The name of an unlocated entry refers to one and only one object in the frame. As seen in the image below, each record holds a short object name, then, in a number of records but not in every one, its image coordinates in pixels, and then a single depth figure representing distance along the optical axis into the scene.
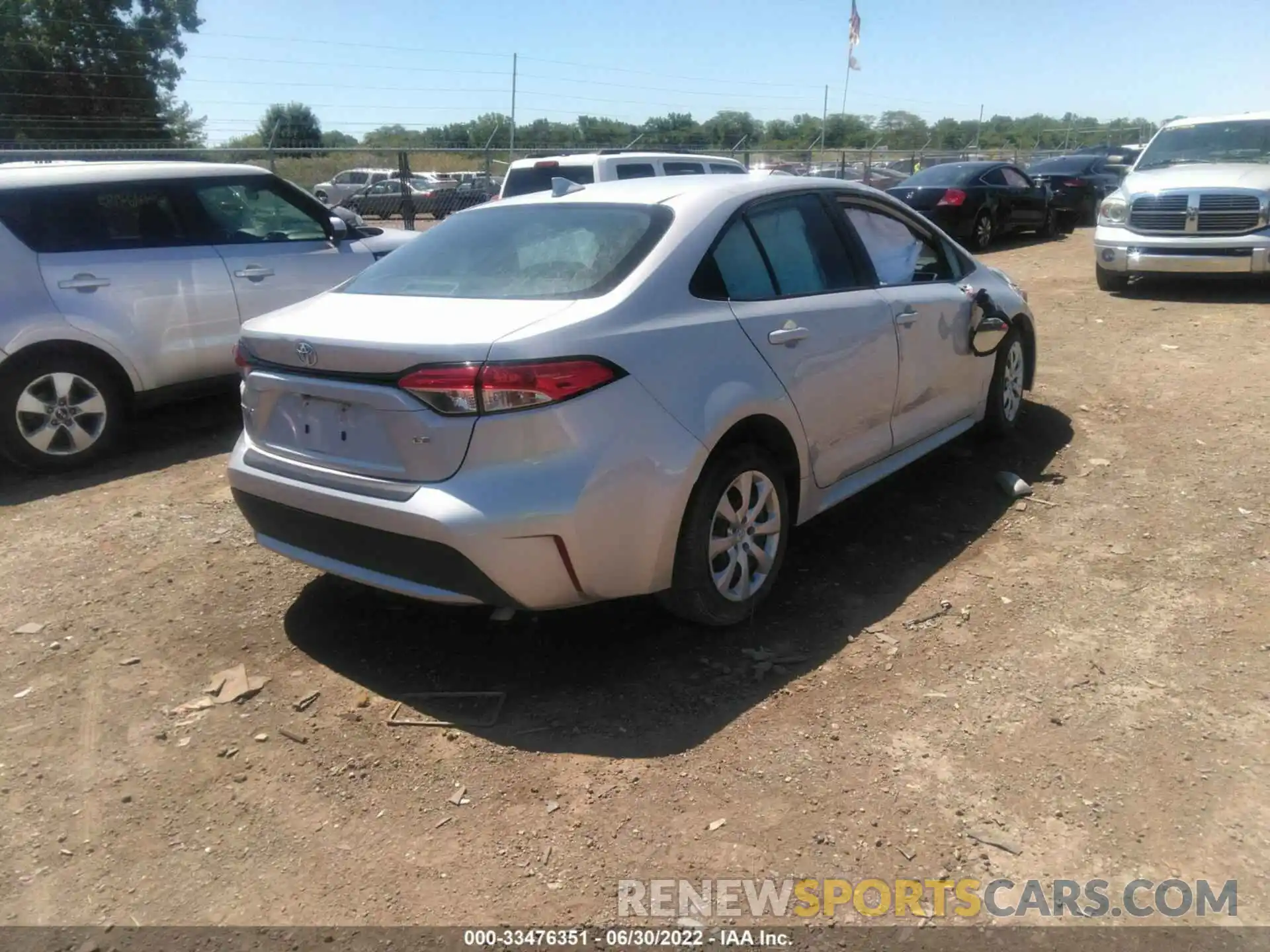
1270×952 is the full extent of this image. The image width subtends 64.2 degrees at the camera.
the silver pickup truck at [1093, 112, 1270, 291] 9.95
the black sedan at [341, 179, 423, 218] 16.88
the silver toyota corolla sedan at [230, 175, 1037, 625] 3.11
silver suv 5.76
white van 10.53
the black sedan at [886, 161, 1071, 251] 15.28
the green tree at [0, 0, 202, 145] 29.70
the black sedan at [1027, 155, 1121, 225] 18.69
